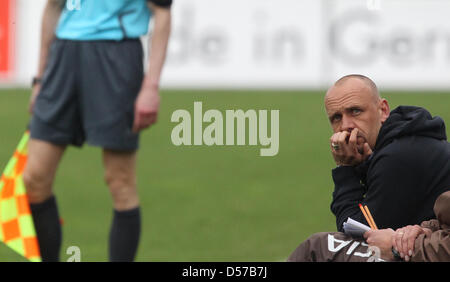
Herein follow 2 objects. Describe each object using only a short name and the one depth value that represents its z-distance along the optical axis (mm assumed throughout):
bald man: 5250
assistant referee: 8547
